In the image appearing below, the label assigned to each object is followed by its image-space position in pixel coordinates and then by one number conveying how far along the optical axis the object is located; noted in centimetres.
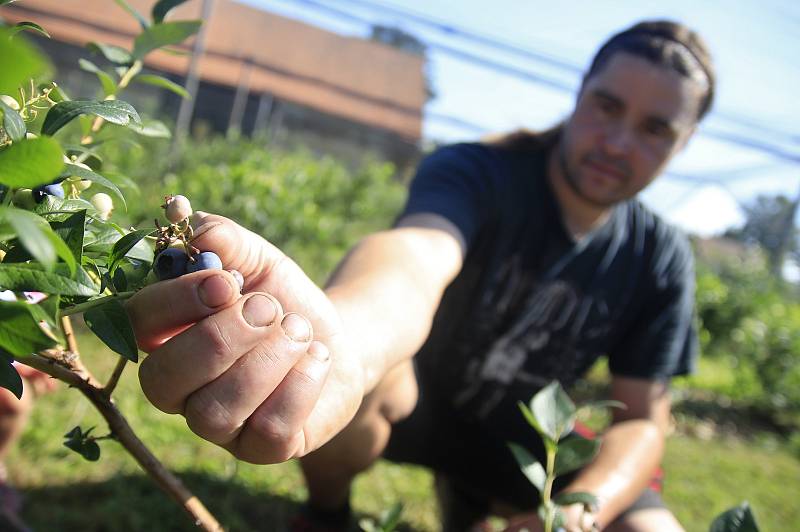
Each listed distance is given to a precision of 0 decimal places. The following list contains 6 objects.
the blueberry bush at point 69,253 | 36
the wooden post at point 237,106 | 649
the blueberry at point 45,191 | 52
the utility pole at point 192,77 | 503
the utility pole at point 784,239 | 825
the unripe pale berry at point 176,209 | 53
